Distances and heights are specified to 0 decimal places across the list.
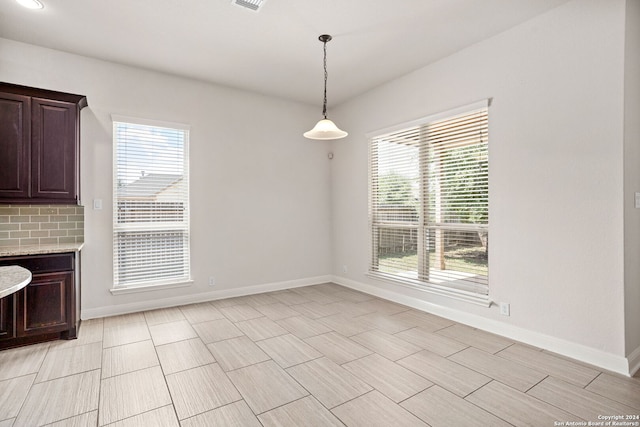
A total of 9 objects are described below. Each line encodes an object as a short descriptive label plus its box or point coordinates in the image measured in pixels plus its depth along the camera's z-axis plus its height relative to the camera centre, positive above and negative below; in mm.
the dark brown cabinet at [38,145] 3166 +672
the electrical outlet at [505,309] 3262 -965
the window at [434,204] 3570 +106
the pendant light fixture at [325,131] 3281 +817
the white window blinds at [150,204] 4023 +105
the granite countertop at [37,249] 2998 -358
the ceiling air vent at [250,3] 2807 +1795
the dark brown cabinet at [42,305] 2994 -873
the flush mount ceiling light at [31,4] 2770 +1778
